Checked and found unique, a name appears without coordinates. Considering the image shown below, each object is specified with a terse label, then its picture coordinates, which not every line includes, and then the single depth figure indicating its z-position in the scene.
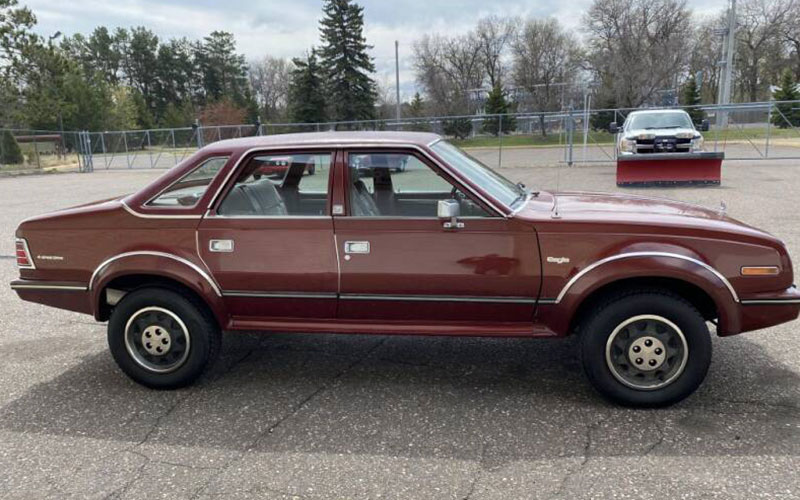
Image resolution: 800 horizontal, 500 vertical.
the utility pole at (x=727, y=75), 33.44
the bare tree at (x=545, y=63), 57.25
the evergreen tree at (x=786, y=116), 24.94
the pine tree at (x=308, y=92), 53.78
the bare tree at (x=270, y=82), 87.69
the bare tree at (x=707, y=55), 52.22
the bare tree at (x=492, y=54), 64.62
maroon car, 3.40
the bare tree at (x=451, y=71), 62.66
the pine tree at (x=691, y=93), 48.94
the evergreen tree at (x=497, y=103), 52.62
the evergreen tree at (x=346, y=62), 53.00
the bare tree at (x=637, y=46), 48.62
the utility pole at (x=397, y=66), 48.45
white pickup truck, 14.63
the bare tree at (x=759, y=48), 59.09
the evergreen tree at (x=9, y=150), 29.45
